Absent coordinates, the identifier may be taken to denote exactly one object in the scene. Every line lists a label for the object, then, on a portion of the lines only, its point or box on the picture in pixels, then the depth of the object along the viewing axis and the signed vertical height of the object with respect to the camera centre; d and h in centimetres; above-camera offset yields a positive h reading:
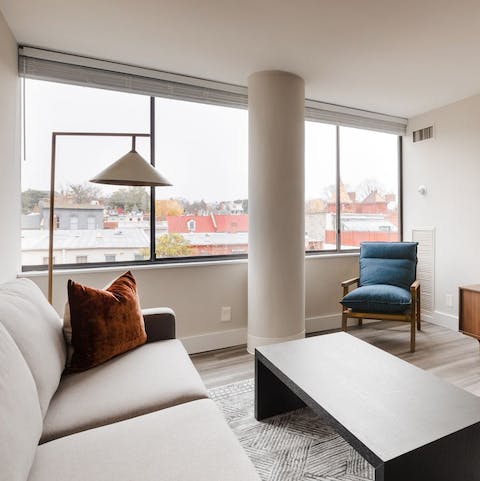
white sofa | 88 -63
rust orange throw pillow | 152 -42
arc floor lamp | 176 +36
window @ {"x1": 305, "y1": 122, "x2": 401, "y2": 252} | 359 +63
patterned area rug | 148 -105
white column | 273 +33
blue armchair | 288 -45
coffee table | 106 -66
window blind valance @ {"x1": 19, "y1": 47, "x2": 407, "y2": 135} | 235 +131
